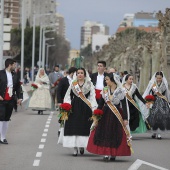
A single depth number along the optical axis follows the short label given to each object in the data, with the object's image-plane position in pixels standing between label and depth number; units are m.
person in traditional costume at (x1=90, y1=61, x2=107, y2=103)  19.90
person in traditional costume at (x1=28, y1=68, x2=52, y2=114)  31.78
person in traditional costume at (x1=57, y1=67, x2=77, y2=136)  17.80
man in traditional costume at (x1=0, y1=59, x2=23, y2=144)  18.12
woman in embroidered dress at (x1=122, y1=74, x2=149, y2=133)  19.97
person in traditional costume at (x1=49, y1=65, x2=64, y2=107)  33.19
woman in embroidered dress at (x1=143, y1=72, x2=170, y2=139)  20.78
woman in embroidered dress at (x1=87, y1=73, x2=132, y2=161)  14.72
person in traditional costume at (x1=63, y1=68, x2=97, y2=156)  15.88
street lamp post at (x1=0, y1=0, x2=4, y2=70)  35.11
